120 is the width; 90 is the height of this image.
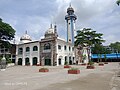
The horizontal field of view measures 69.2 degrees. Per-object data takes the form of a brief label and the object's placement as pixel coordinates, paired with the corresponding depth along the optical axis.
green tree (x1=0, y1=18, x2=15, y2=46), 25.04
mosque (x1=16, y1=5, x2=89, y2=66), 26.15
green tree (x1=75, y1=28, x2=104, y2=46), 24.44
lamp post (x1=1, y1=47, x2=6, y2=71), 18.36
